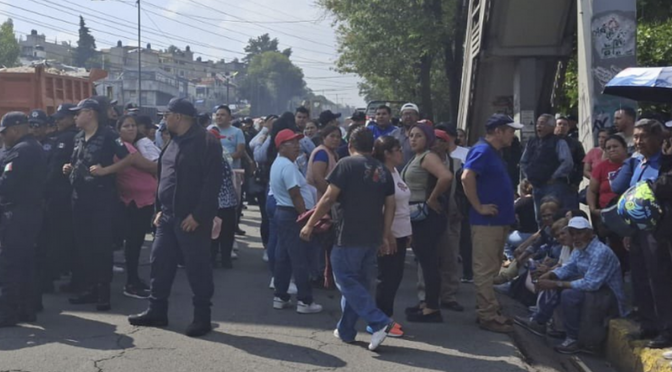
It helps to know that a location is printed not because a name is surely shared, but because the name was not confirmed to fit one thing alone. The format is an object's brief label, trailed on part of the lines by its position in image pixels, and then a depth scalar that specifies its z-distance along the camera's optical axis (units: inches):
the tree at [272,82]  5575.8
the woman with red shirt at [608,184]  352.8
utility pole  2358.8
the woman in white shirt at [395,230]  296.4
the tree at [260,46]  7116.1
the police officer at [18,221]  302.7
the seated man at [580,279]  298.8
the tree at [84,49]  5226.4
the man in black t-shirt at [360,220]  276.5
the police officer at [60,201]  350.0
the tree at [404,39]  1045.8
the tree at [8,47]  2903.5
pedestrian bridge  561.0
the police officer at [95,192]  330.3
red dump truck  573.9
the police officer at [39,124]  349.1
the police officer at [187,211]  290.4
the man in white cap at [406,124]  427.8
